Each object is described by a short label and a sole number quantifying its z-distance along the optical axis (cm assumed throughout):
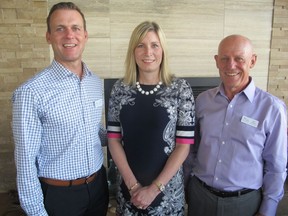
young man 119
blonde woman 132
